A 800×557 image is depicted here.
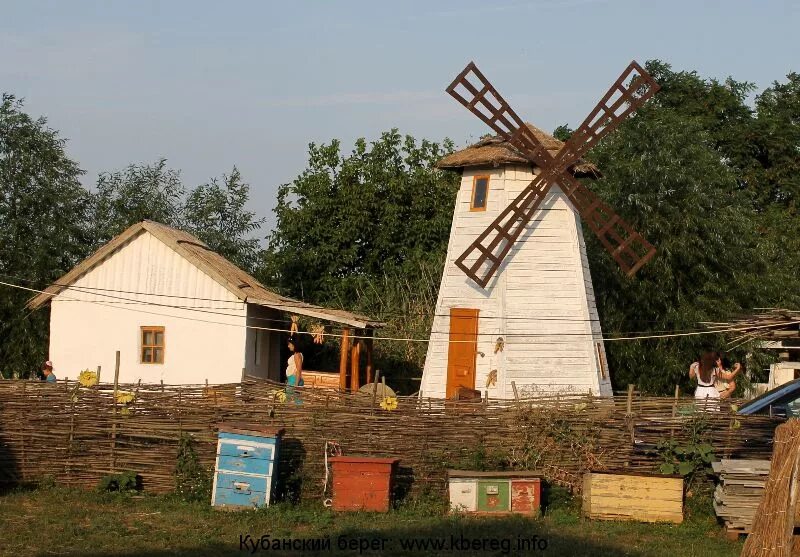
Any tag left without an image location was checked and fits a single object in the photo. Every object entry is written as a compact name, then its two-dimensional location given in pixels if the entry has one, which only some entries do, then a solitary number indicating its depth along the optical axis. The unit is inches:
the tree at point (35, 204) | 1320.1
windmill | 892.0
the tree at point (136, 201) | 1475.1
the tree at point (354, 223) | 1379.2
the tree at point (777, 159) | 1653.5
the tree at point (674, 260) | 1072.8
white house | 945.5
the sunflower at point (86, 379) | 667.4
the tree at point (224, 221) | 1542.8
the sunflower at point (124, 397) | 660.7
